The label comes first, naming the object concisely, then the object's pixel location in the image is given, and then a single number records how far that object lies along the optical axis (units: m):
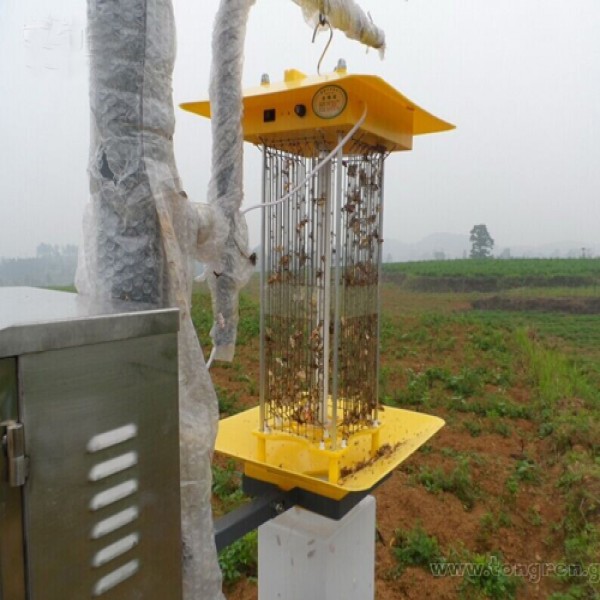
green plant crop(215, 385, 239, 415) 5.49
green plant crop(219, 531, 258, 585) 3.08
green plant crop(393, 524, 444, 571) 3.20
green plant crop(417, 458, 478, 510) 3.97
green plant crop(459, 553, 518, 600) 2.97
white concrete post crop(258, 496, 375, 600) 2.01
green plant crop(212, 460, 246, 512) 3.71
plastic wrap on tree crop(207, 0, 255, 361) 1.44
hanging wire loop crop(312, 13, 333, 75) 1.81
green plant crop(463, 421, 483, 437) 5.25
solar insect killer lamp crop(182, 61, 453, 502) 1.89
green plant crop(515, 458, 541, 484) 4.30
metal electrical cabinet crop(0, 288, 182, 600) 0.78
